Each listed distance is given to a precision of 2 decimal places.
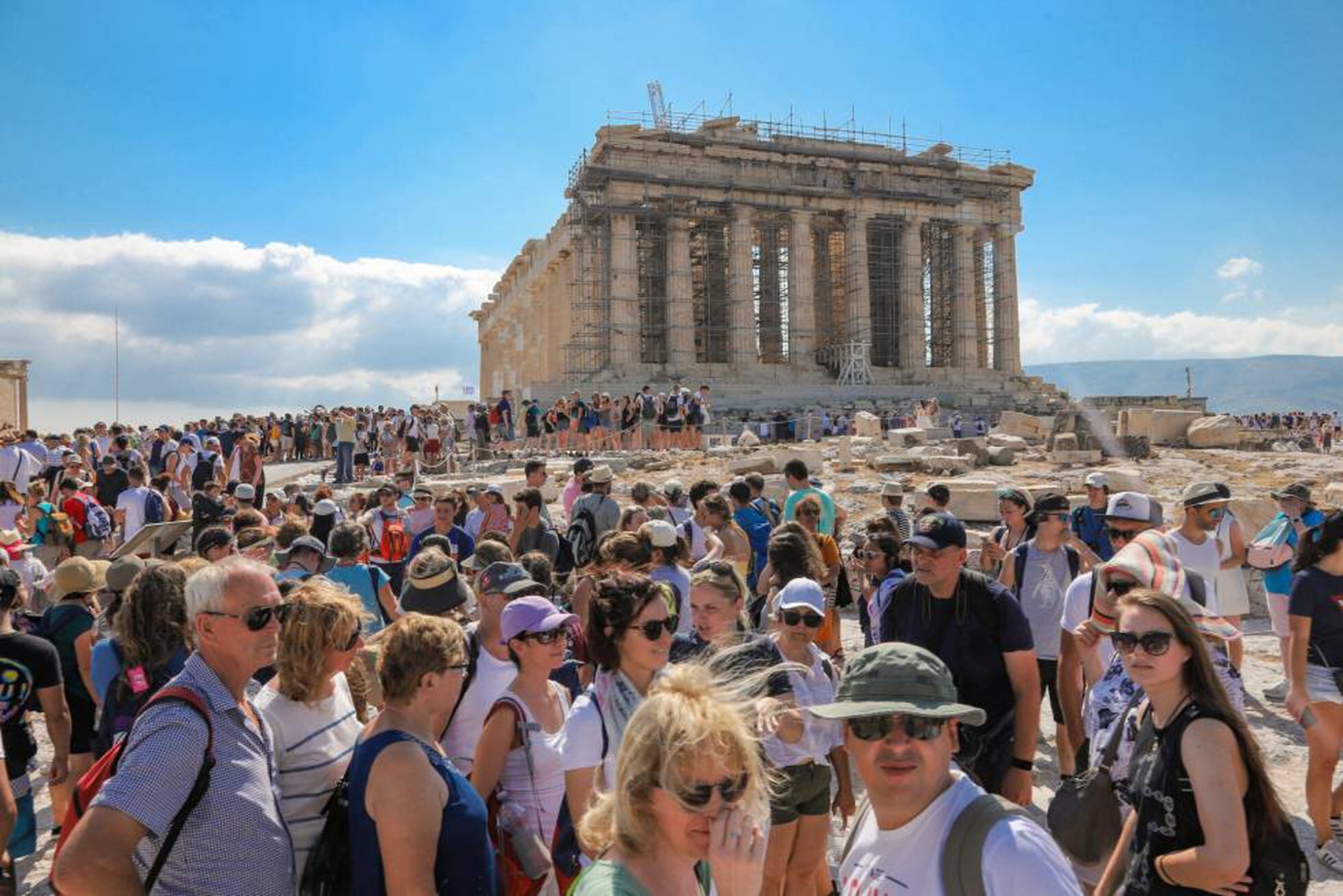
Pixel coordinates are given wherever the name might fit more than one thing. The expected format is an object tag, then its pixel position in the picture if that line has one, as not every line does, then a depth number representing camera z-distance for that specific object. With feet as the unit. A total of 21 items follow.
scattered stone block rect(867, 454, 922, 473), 57.16
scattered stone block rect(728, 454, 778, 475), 52.26
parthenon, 112.78
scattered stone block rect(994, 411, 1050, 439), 81.15
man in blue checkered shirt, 7.27
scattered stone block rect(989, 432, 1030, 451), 65.82
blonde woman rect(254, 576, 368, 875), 9.20
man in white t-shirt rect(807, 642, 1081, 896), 6.29
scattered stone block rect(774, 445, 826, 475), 55.72
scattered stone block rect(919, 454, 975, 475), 55.98
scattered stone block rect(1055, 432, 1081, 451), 63.36
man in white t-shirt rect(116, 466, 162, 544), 30.89
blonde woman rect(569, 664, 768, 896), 5.86
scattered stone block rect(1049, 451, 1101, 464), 60.18
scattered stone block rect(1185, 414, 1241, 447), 72.43
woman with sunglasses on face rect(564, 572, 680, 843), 9.85
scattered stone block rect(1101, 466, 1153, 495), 43.91
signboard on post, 27.37
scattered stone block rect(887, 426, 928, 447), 72.38
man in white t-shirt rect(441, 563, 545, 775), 11.14
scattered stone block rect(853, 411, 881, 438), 79.56
